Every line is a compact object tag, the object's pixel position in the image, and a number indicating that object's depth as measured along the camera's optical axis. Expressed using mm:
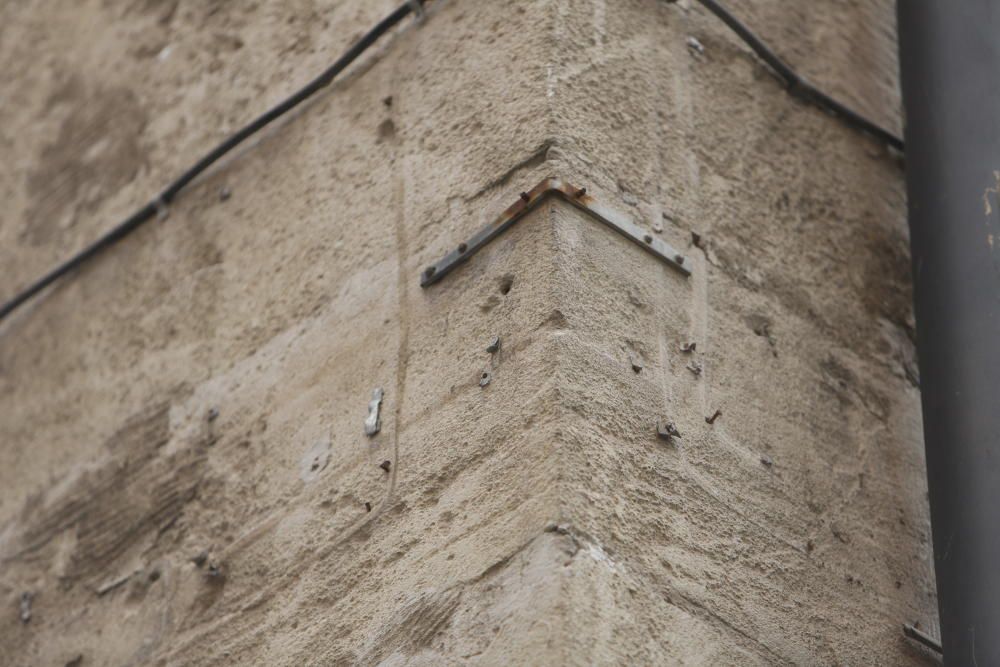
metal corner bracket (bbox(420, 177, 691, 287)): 4964
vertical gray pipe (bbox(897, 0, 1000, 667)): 4738
